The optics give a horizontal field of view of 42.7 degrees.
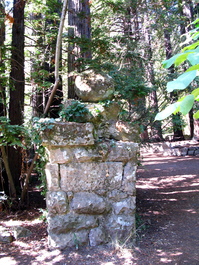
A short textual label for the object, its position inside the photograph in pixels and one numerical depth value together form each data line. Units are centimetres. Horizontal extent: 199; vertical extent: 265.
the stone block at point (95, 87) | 397
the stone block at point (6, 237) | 390
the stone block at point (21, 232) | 401
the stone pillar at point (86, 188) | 347
